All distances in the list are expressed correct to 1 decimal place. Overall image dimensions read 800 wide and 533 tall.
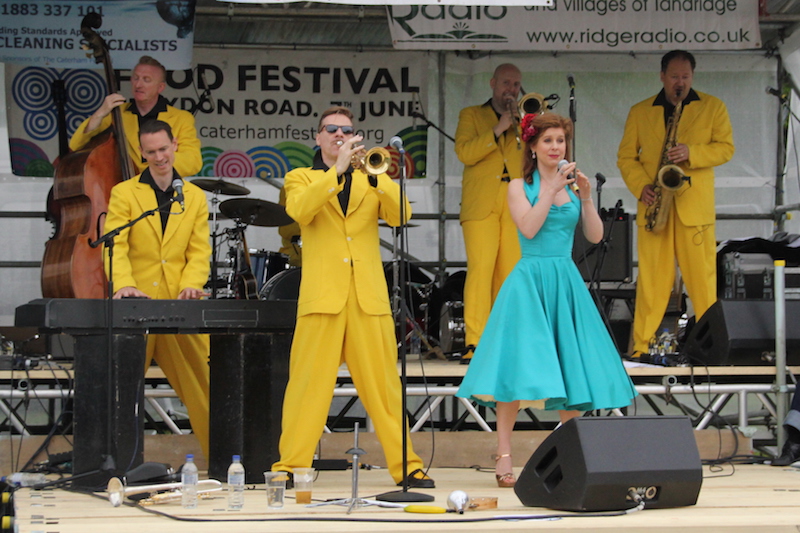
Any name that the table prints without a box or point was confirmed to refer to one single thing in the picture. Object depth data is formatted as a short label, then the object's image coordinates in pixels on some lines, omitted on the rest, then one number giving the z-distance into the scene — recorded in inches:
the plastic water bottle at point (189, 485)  321.4
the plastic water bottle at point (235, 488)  319.3
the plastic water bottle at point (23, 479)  396.4
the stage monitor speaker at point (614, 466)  295.0
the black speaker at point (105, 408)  365.1
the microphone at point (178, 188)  382.6
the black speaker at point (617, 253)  598.9
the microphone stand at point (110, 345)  358.3
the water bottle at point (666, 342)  514.9
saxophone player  531.8
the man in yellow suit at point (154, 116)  521.0
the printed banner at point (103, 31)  557.0
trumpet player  359.9
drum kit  529.7
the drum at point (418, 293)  593.6
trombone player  531.5
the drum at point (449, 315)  583.2
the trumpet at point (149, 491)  325.1
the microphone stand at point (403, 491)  324.7
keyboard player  419.5
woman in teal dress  352.8
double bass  451.2
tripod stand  318.3
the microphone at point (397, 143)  319.3
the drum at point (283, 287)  544.1
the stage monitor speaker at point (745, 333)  476.1
